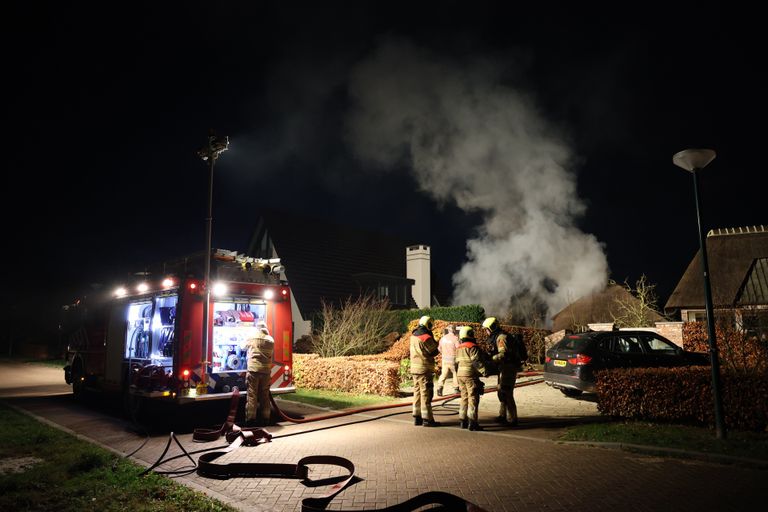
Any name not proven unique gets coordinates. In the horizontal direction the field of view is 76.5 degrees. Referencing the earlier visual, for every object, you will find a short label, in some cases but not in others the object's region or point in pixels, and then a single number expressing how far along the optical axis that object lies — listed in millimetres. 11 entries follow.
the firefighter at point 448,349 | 10011
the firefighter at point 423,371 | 8781
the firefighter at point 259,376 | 8867
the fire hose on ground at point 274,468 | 4297
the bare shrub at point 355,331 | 17297
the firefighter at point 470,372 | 8320
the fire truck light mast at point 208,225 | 8969
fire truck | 8820
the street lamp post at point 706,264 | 7023
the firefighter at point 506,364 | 8695
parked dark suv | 10781
